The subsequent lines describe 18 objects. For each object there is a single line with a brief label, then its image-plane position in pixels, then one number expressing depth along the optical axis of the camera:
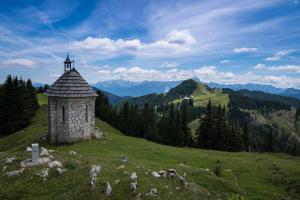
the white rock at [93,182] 16.90
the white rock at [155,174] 19.94
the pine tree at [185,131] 70.88
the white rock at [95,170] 18.67
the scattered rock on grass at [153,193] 16.64
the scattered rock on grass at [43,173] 18.36
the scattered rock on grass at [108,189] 16.41
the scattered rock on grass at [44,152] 23.15
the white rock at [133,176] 18.20
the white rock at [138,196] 16.20
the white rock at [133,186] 16.86
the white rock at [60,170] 18.98
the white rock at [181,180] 19.59
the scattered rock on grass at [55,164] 19.61
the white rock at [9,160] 20.94
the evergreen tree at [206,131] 63.34
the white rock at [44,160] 20.77
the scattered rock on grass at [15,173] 18.71
